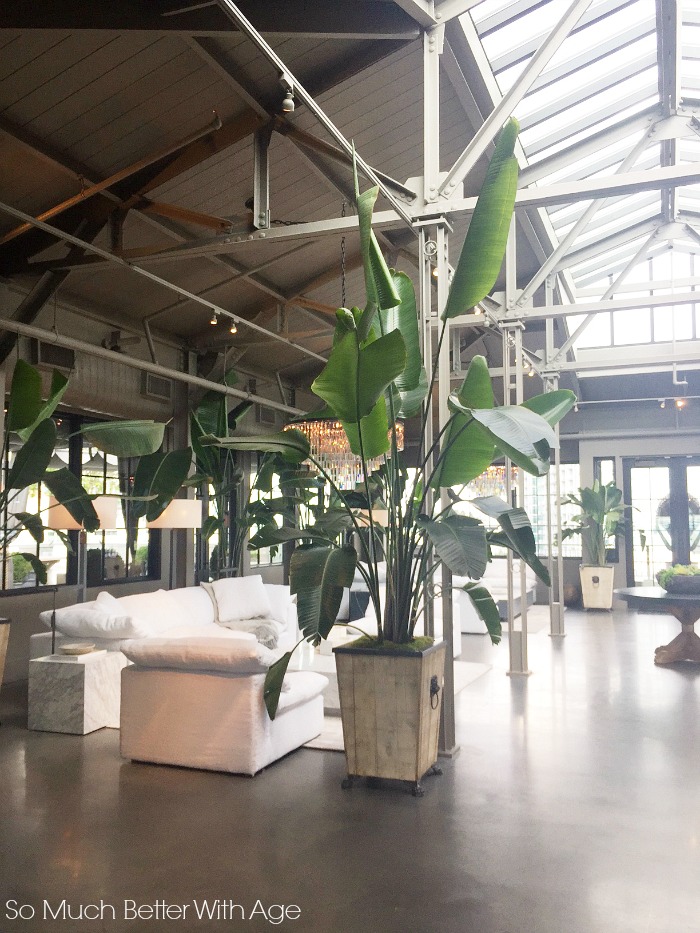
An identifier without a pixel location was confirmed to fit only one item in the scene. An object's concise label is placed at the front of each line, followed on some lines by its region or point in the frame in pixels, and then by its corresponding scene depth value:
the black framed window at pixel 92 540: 7.38
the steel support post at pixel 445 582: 4.27
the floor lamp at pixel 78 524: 5.77
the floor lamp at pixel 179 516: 7.01
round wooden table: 7.34
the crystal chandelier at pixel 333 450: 8.22
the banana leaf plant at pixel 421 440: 3.31
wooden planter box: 3.76
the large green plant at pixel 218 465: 8.20
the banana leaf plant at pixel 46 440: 4.33
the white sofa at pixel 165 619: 5.44
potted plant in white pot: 11.99
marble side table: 4.94
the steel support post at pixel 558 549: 9.07
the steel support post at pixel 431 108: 4.48
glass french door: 12.66
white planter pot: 11.93
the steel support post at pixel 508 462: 6.76
